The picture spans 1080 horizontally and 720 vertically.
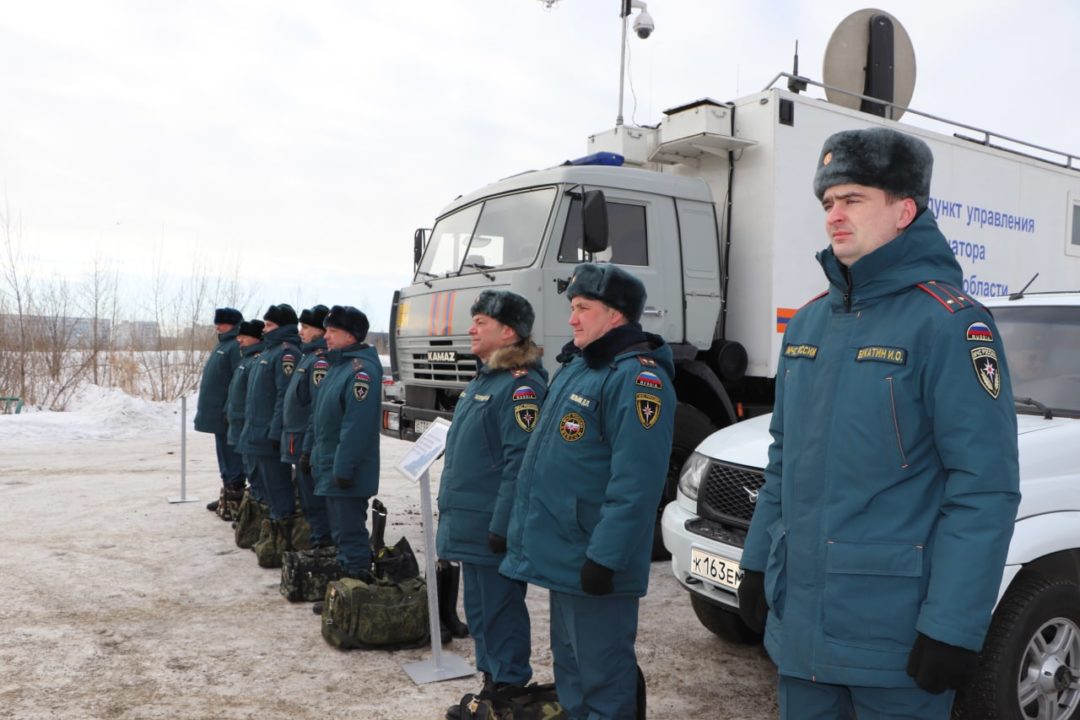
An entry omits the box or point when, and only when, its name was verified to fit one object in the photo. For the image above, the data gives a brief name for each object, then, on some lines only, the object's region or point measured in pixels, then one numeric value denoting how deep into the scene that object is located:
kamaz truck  6.13
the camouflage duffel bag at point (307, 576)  5.30
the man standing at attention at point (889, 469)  1.71
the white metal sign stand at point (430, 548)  4.07
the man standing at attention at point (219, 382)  8.22
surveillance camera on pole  9.25
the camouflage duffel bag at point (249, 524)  6.71
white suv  2.85
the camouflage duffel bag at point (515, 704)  3.18
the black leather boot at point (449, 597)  4.61
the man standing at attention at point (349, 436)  5.02
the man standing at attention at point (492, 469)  3.53
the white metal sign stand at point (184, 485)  8.50
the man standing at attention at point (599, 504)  2.76
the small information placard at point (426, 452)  4.06
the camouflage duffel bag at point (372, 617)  4.42
